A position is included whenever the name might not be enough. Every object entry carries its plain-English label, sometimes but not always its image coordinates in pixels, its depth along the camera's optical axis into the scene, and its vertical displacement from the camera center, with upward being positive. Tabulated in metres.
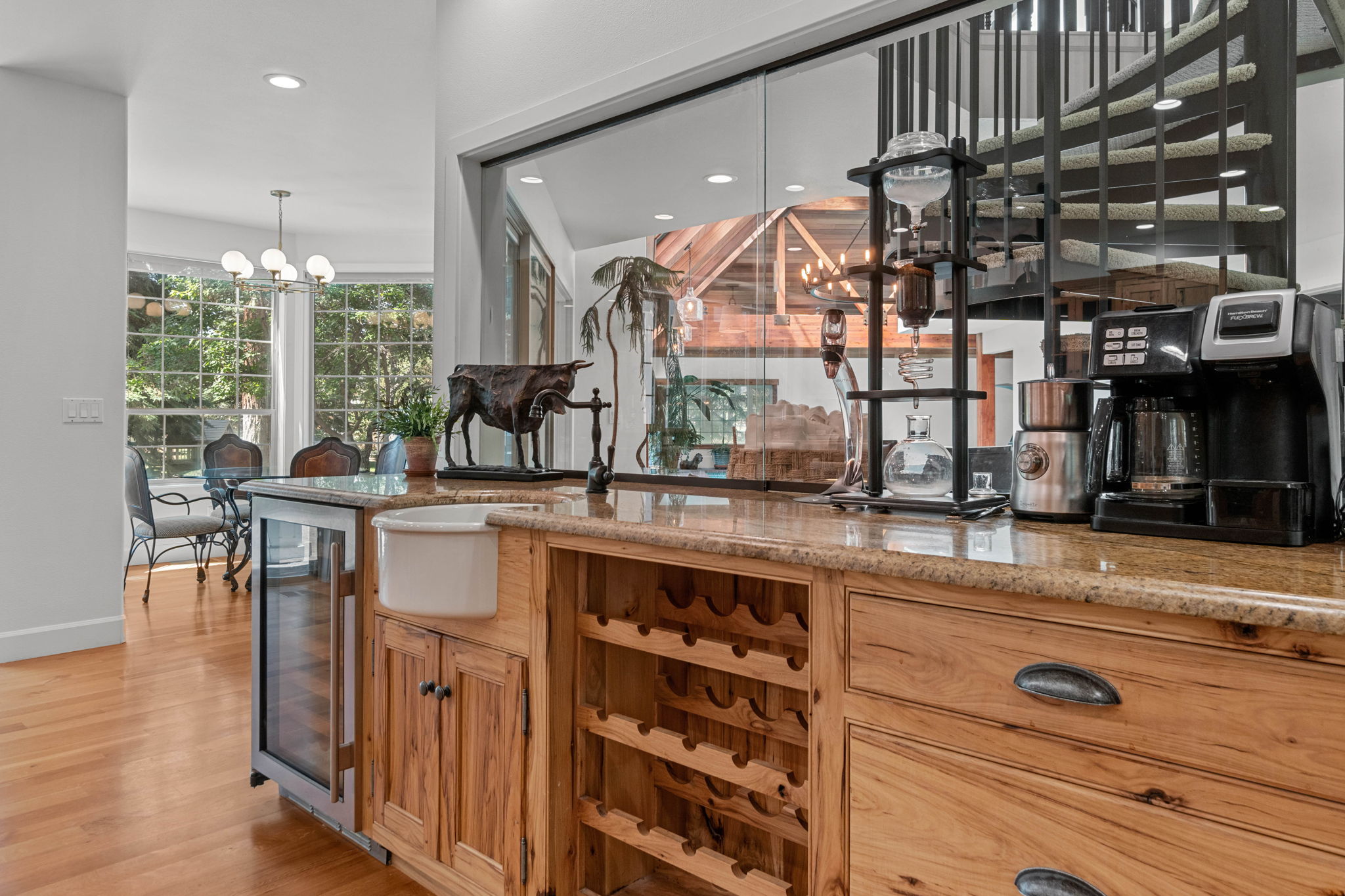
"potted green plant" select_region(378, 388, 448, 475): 2.68 +0.03
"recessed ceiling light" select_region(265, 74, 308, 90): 3.79 +1.69
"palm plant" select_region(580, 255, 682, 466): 2.33 +0.44
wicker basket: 2.07 -0.06
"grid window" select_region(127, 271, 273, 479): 6.11 +0.55
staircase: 1.45 +0.59
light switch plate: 3.80 +0.13
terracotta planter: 2.68 -0.05
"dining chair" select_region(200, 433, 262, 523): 5.72 -0.13
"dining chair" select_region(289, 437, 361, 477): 5.32 -0.14
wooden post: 1.71 +0.08
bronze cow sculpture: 2.42 +0.15
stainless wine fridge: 2.01 -0.58
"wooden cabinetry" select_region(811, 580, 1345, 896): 0.80 -0.36
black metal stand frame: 1.45 +0.25
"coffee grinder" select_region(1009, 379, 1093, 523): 1.36 -0.02
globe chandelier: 5.09 +1.09
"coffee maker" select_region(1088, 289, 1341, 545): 1.08 +0.03
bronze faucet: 2.02 -0.03
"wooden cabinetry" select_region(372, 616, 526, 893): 1.66 -0.69
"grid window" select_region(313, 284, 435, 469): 6.79 +0.72
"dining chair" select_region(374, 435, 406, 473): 5.49 -0.12
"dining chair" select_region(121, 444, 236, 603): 4.77 -0.52
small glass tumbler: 1.74 -0.09
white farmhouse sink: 1.69 -0.27
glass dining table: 5.24 -0.35
